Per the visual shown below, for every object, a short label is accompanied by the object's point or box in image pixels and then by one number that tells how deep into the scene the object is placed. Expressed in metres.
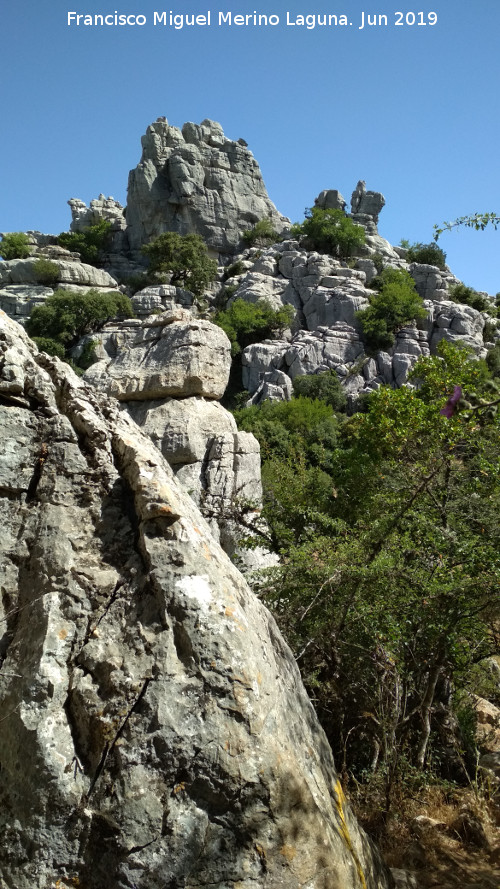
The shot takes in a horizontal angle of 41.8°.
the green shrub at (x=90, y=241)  71.38
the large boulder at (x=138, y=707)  2.04
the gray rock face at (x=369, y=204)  82.00
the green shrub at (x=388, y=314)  52.38
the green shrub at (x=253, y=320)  55.78
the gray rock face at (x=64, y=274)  59.62
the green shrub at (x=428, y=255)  68.69
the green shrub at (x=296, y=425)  31.67
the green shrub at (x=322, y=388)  46.78
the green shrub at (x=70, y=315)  50.31
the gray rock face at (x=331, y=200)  78.69
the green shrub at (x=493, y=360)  47.69
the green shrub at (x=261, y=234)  71.69
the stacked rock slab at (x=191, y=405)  11.17
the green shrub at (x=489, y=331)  55.12
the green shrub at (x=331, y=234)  67.31
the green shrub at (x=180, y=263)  60.81
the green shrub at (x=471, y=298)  59.88
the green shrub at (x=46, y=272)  58.59
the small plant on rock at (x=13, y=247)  65.38
